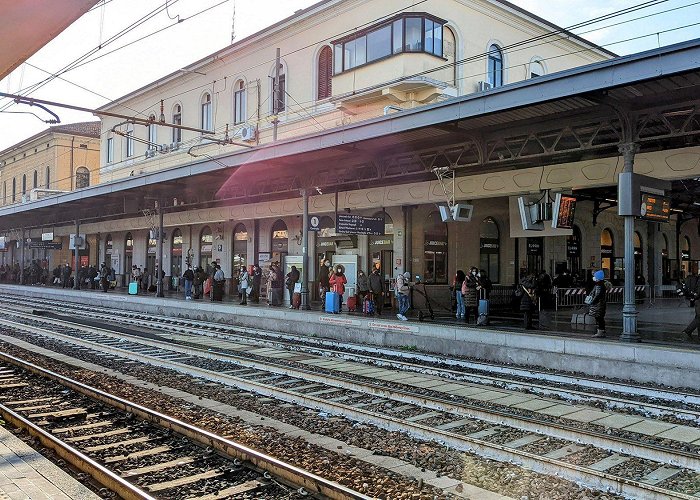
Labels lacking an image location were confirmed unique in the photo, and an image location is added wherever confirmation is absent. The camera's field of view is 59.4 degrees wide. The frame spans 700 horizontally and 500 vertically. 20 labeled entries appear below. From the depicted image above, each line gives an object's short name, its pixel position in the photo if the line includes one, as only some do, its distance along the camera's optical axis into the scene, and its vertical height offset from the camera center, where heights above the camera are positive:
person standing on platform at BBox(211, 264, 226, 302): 26.09 -0.53
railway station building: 13.30 +3.45
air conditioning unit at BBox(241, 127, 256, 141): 30.30 +6.93
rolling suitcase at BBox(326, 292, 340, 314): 20.00 -0.91
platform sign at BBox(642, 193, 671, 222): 13.14 +1.48
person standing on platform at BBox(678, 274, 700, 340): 13.98 -0.48
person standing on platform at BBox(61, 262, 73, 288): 39.35 -0.21
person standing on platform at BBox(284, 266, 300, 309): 23.02 -0.23
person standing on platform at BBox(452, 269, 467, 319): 19.41 -0.68
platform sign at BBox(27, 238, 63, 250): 41.03 +1.80
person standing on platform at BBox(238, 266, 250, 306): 24.41 -0.49
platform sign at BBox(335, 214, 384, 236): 19.81 +1.62
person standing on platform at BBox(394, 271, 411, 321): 18.58 -0.66
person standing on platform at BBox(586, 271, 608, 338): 13.82 -0.64
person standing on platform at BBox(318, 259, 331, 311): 23.64 -0.20
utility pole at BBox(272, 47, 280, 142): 28.48 +8.79
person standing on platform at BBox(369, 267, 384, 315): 20.02 -0.45
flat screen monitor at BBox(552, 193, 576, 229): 15.28 +1.59
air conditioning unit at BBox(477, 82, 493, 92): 26.20 +8.15
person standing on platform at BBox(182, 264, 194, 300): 27.52 -0.44
